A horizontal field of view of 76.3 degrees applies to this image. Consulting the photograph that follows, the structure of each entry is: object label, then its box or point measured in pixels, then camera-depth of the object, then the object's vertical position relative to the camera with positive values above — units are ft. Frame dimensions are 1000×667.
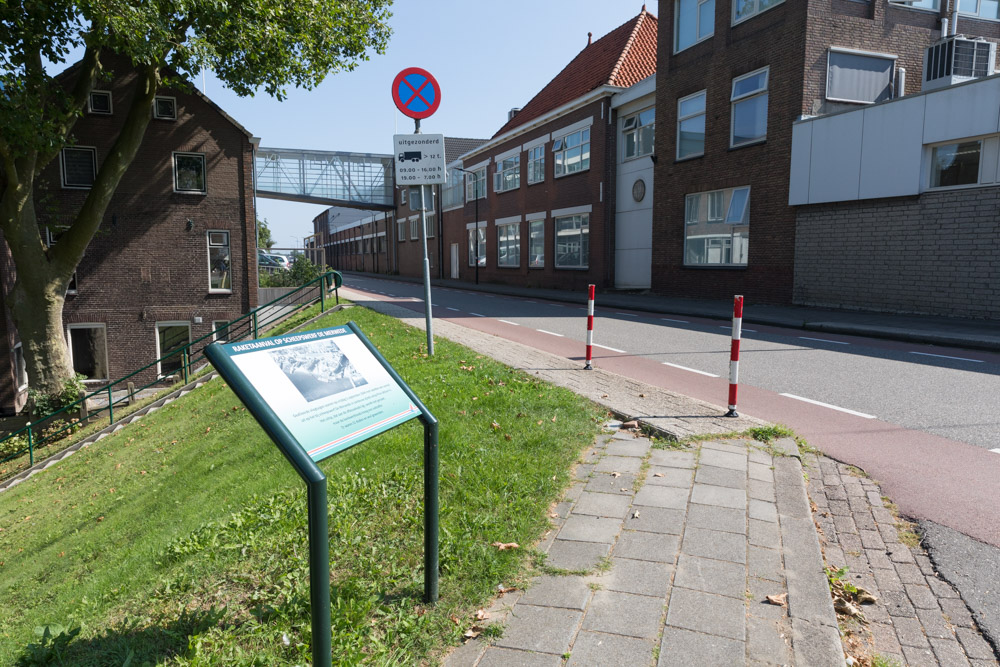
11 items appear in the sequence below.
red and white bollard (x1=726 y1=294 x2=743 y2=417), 19.62 -3.33
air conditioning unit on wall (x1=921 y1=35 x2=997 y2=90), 54.90 +16.91
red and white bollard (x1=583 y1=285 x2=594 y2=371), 28.25 -3.23
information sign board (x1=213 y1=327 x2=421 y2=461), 7.32 -1.68
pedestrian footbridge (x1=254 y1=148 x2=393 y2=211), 143.54 +17.68
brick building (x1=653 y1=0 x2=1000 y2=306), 57.47 +14.97
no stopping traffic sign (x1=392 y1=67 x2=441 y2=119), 26.66 +6.78
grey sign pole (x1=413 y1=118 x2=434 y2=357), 28.35 -1.79
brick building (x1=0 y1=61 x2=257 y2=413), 76.18 +2.73
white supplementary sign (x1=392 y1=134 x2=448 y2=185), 27.43 +4.19
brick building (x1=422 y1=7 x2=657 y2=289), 84.84 +12.16
